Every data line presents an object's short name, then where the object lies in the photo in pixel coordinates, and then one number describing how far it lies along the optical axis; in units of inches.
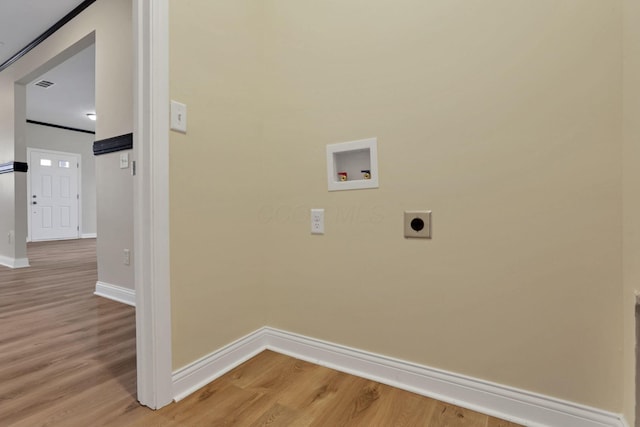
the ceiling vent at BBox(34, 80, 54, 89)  169.3
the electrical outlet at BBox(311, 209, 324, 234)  57.1
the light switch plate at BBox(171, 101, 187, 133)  46.3
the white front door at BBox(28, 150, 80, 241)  248.7
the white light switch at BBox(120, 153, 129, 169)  92.6
